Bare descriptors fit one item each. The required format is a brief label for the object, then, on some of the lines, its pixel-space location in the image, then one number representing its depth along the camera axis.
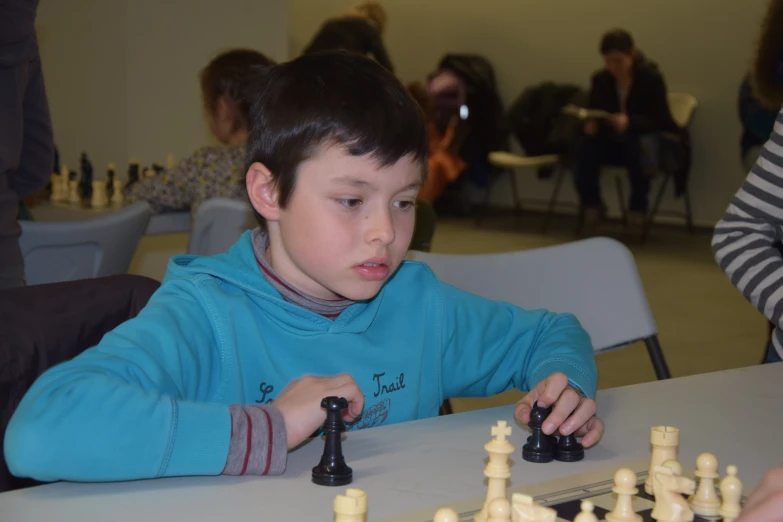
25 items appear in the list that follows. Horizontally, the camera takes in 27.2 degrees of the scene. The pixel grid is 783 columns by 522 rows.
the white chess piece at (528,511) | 1.10
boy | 1.28
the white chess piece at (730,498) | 1.19
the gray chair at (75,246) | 2.40
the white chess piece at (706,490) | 1.21
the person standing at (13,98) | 2.20
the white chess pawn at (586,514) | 1.13
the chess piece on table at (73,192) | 3.79
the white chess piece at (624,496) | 1.17
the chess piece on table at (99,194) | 3.71
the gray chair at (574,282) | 1.97
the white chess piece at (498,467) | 1.22
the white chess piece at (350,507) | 1.13
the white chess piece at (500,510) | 1.13
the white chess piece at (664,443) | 1.29
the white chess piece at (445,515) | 1.11
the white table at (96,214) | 3.26
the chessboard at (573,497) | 1.21
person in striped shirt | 1.79
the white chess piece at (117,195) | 3.72
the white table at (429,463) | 1.22
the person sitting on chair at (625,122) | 7.68
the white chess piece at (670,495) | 1.16
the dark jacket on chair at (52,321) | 1.45
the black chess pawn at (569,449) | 1.35
